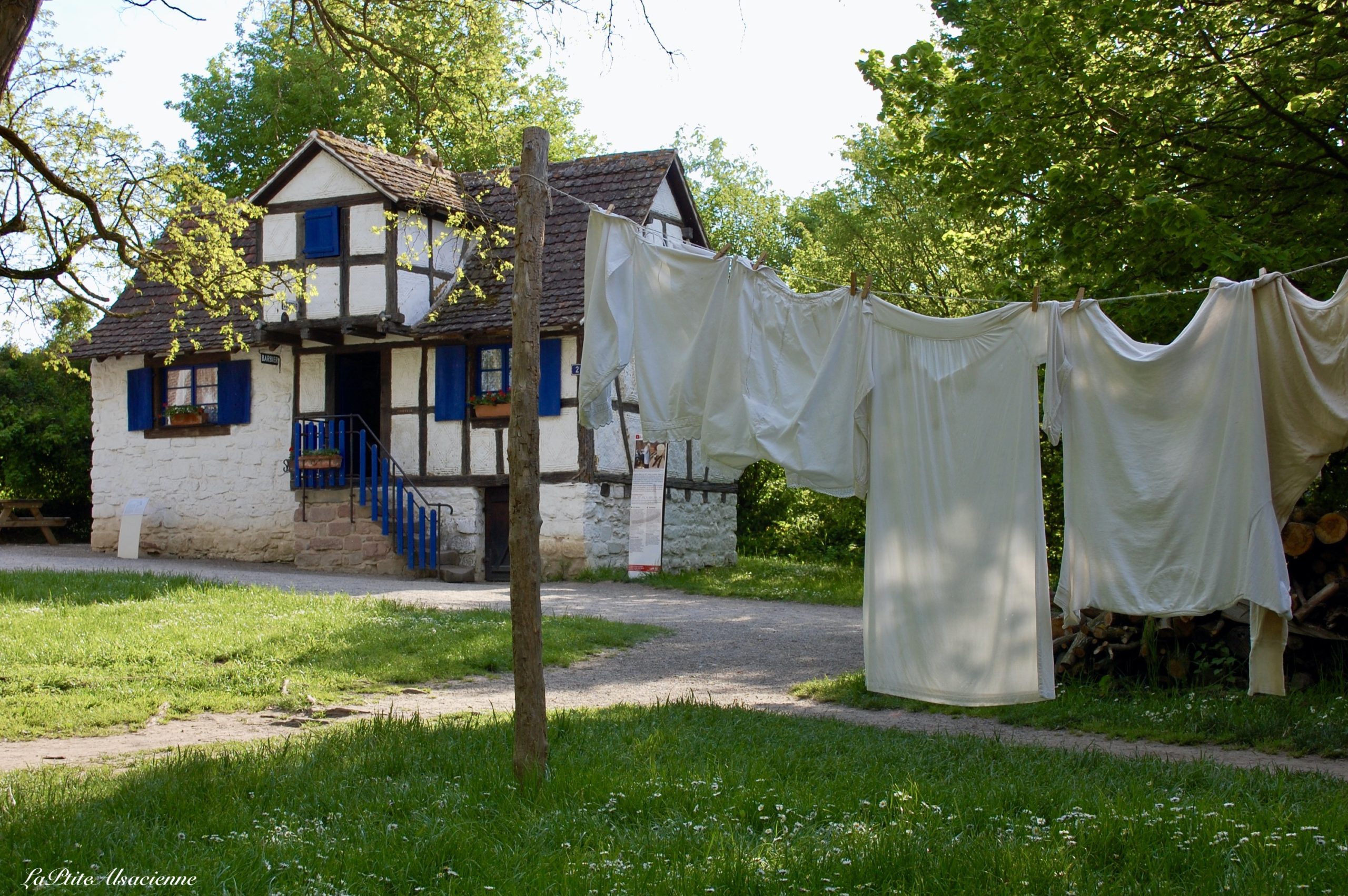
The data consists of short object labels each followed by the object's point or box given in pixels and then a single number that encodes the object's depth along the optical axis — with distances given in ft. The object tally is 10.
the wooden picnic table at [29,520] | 70.44
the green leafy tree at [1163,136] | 29.78
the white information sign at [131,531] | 63.05
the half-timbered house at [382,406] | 57.11
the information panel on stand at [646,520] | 56.34
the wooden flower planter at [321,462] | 59.06
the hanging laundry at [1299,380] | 19.60
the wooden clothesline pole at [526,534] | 16.79
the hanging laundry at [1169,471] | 19.60
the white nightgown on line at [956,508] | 21.22
